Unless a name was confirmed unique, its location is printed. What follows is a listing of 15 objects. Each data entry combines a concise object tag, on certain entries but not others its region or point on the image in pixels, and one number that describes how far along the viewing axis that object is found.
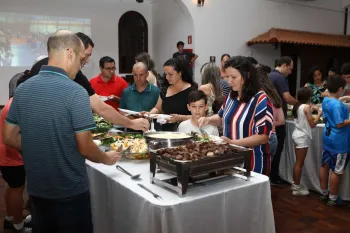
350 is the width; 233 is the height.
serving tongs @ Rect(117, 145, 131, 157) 1.96
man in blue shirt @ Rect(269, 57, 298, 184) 3.68
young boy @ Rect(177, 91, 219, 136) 2.46
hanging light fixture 7.34
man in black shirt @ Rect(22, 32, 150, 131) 2.05
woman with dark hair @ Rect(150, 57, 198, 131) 2.87
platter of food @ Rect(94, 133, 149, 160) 1.97
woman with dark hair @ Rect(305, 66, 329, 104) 4.86
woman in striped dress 1.90
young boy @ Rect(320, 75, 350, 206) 3.10
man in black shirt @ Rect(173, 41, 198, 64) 7.37
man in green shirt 3.19
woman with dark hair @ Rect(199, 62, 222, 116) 3.32
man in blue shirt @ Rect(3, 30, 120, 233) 1.38
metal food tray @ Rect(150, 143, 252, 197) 1.41
